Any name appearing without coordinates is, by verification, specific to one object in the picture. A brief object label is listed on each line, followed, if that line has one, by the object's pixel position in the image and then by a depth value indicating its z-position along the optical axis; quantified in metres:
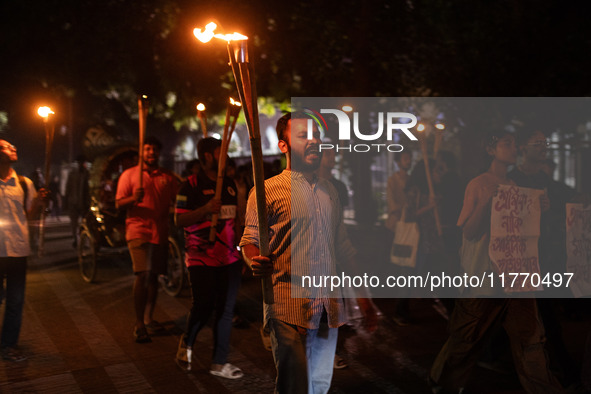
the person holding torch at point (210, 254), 5.29
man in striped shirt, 3.34
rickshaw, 9.20
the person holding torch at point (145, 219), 6.45
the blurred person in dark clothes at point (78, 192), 13.47
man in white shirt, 5.73
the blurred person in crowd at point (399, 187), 7.38
